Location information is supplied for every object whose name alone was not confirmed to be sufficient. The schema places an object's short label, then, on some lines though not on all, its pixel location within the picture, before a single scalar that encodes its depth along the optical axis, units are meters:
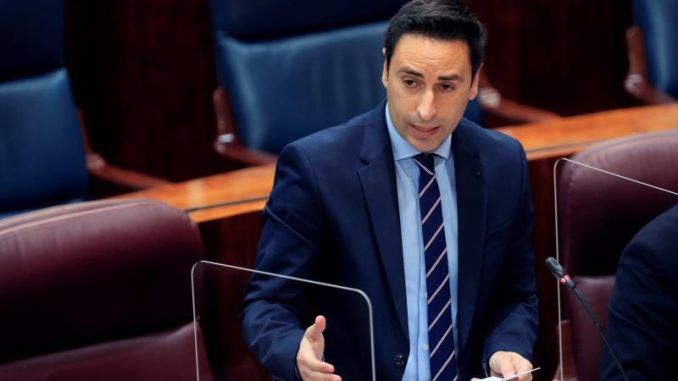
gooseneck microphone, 7.50
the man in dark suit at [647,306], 7.63
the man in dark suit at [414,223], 7.77
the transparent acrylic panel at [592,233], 7.90
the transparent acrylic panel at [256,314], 7.53
